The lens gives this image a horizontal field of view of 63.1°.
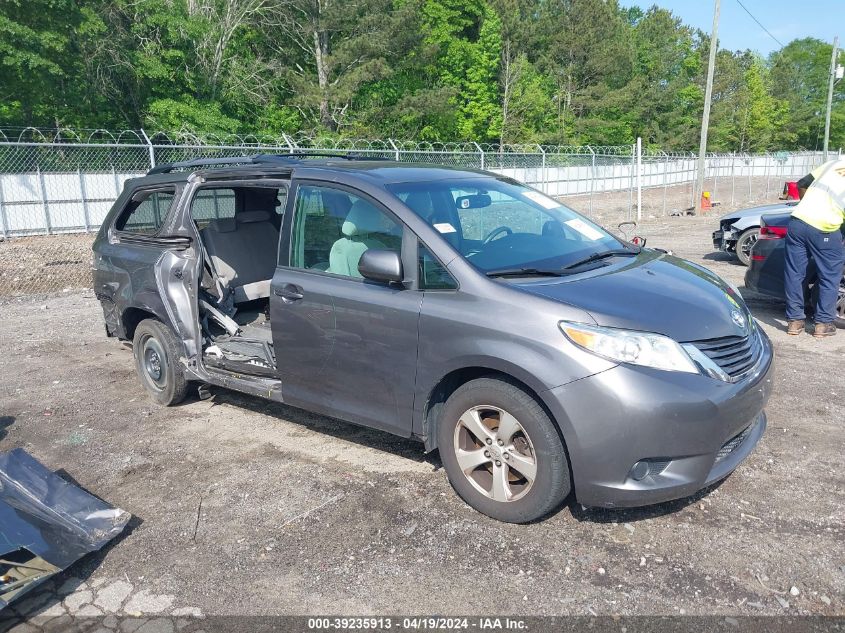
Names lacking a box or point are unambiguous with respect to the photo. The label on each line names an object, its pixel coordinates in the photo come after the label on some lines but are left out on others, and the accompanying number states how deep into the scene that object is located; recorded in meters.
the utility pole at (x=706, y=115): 22.69
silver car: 11.50
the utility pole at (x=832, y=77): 37.31
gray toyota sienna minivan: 3.23
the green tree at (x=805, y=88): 82.75
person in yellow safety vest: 6.66
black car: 7.41
